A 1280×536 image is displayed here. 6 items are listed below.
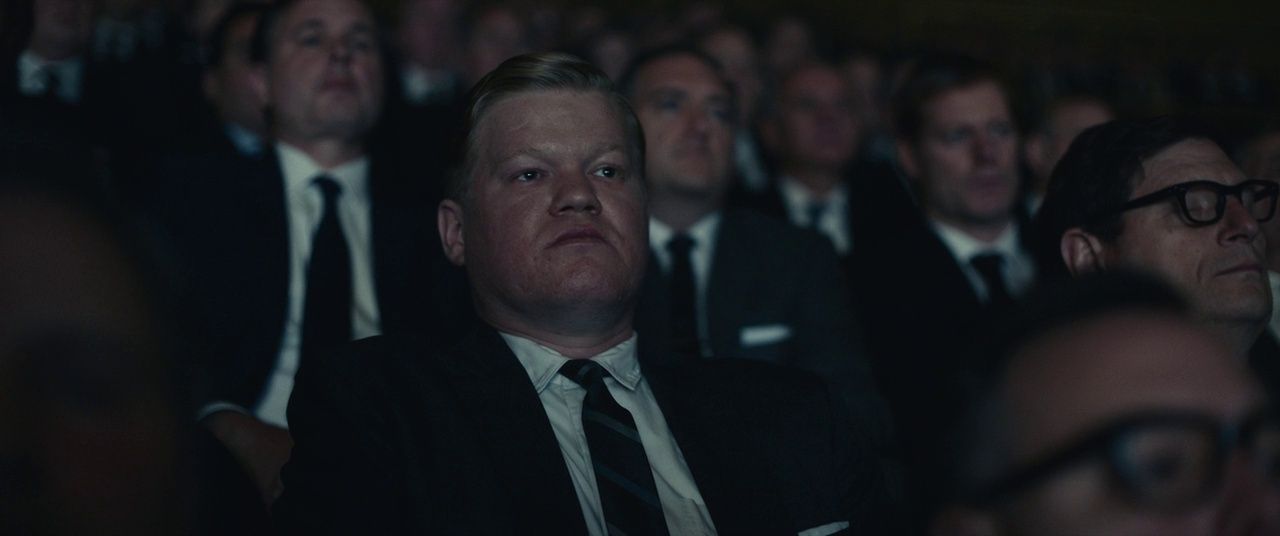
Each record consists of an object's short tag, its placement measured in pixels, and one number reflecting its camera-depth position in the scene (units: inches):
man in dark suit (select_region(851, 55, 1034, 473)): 94.9
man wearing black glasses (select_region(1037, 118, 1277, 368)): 67.6
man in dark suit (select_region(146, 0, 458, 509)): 84.2
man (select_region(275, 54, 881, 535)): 54.0
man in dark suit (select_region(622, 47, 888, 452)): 92.9
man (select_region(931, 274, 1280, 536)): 27.4
